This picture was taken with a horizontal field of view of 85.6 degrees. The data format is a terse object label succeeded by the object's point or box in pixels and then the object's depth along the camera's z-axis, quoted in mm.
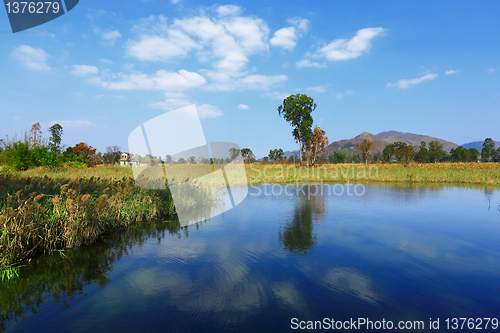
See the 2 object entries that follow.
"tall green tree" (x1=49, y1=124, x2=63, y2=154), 59241
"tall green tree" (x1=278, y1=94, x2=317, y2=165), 36875
